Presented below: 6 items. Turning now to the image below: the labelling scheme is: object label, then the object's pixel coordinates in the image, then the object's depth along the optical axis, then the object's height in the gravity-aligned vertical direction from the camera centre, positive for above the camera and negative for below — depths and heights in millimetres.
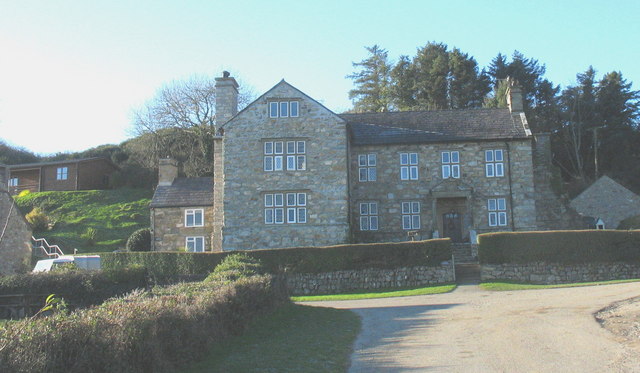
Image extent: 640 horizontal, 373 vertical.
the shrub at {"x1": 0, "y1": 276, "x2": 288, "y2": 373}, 7617 -1417
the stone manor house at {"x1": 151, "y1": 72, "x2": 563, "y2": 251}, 36375 +3602
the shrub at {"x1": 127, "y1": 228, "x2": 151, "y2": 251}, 43469 -22
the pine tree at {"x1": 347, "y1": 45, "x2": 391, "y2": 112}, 70500 +18636
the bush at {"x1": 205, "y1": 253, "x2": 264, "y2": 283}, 19641 -1109
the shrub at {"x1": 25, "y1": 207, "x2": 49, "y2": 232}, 49969 +1787
